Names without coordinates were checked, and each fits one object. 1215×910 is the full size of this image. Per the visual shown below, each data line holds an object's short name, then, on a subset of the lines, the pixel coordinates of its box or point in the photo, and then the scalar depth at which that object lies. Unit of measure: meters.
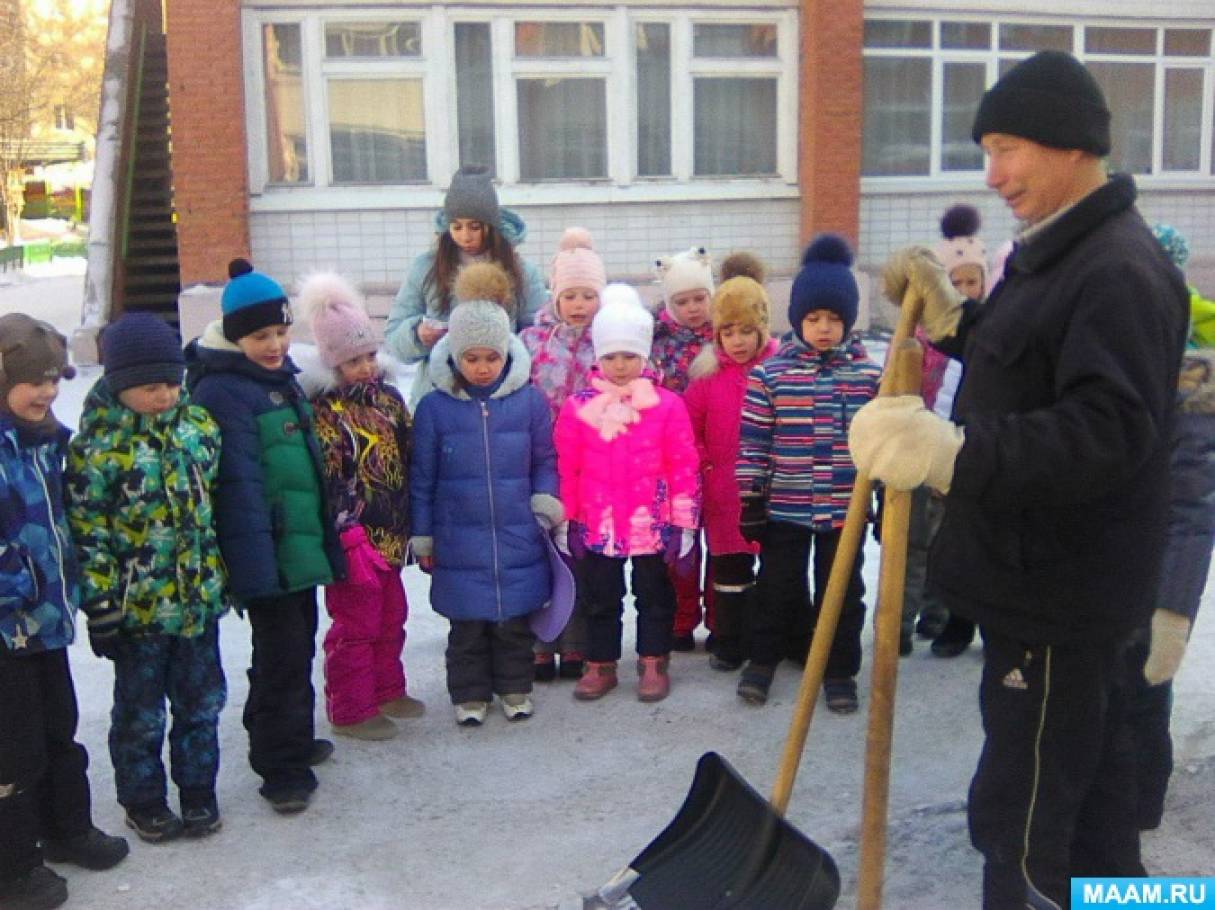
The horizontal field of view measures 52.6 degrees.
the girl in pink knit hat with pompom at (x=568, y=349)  4.58
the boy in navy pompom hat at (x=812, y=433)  4.17
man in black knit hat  2.23
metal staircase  13.43
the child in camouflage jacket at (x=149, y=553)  3.22
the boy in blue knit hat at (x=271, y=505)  3.48
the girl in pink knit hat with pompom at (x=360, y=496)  3.94
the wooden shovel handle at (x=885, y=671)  2.65
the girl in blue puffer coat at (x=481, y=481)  4.10
